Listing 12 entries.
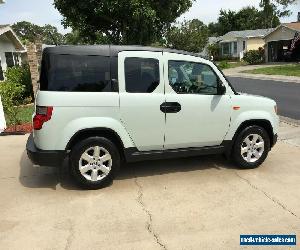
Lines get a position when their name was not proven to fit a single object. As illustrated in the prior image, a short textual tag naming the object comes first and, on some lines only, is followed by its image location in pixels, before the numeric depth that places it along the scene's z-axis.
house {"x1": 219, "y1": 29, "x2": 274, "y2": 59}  37.77
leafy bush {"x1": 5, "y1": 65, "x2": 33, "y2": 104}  10.68
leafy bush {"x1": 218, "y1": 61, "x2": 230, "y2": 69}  30.22
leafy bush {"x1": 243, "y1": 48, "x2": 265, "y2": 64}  32.51
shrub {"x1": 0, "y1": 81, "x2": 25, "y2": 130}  7.27
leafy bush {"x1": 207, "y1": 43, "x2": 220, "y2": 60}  40.48
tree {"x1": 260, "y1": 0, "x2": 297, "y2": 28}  47.89
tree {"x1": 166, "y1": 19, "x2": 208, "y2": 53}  32.21
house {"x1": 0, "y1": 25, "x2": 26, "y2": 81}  15.48
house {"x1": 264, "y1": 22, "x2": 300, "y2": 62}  29.96
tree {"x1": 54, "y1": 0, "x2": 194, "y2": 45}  14.38
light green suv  3.52
